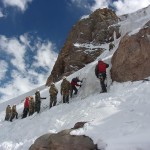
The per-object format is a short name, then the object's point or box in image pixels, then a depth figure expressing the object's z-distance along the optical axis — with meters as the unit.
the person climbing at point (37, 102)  11.67
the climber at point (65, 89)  11.02
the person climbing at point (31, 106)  11.92
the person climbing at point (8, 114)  12.92
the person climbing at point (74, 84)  11.38
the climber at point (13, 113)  12.75
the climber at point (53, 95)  11.39
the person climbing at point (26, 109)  12.25
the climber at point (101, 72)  10.22
